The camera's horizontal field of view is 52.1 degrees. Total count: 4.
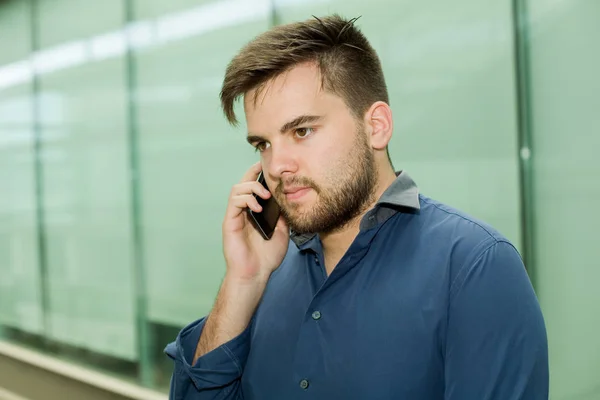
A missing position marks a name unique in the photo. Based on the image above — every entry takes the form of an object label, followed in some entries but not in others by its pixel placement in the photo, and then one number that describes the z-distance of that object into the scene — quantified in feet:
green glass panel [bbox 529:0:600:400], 7.06
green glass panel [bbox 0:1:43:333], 17.48
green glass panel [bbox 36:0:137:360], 13.97
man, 3.54
